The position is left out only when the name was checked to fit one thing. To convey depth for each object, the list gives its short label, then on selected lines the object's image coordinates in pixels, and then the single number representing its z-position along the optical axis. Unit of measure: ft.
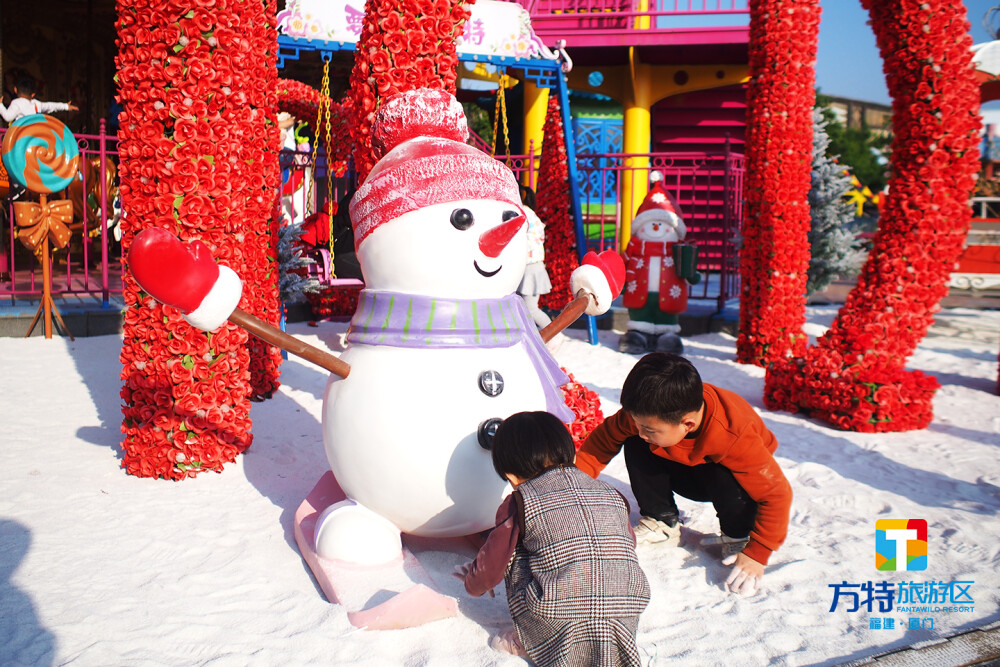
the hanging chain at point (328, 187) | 21.48
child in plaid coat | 7.05
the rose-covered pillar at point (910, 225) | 15.35
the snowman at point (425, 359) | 8.59
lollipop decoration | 20.47
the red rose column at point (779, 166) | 21.13
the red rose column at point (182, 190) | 12.15
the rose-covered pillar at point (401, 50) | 12.45
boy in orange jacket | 8.25
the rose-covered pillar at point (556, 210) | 27.76
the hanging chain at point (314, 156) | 19.59
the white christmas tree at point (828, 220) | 31.35
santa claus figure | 24.27
